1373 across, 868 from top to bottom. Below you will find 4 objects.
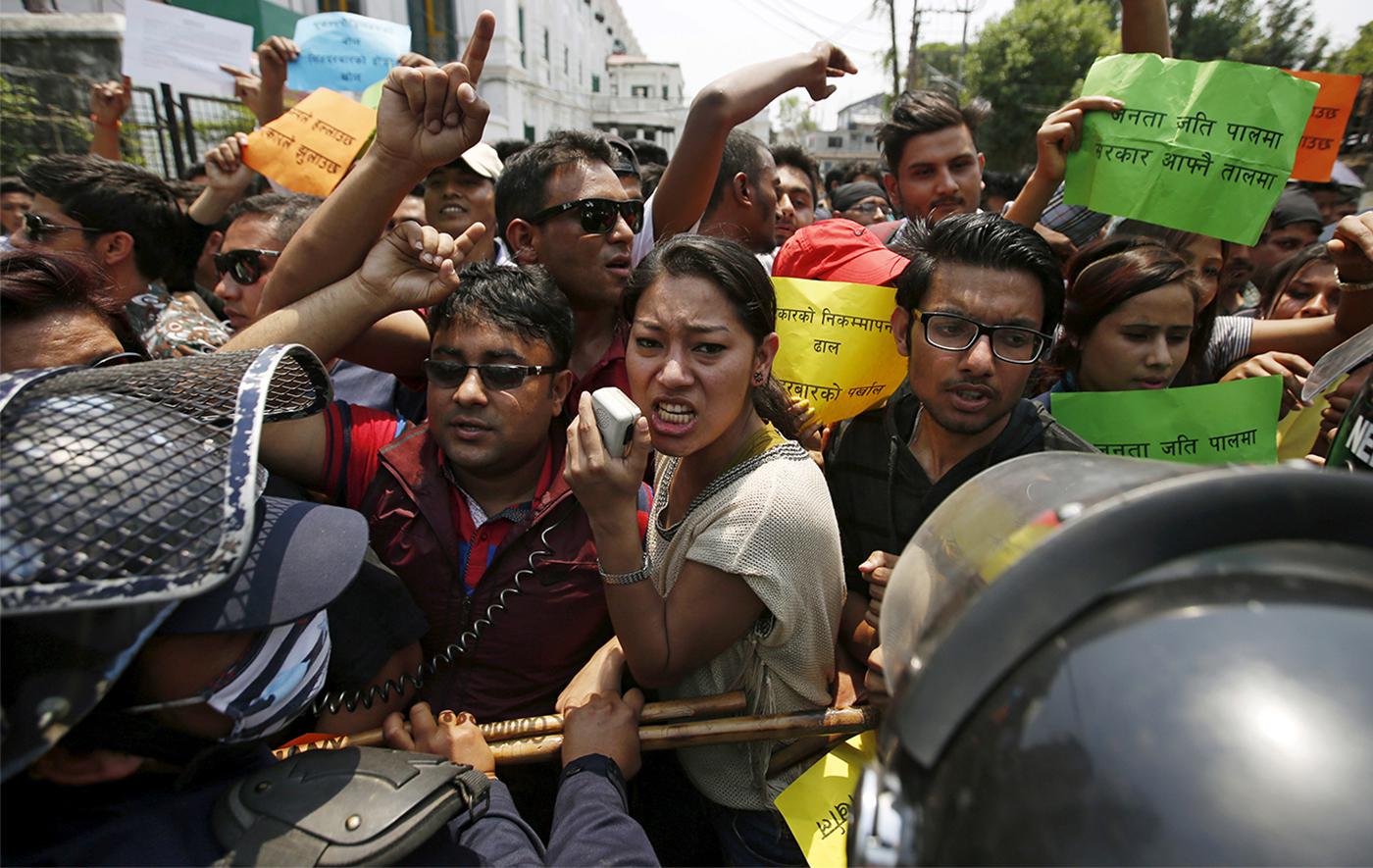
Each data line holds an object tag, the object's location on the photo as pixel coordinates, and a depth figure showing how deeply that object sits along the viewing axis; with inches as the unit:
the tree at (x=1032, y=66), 1176.8
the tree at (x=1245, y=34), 987.1
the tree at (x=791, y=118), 2593.5
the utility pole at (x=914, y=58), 948.6
